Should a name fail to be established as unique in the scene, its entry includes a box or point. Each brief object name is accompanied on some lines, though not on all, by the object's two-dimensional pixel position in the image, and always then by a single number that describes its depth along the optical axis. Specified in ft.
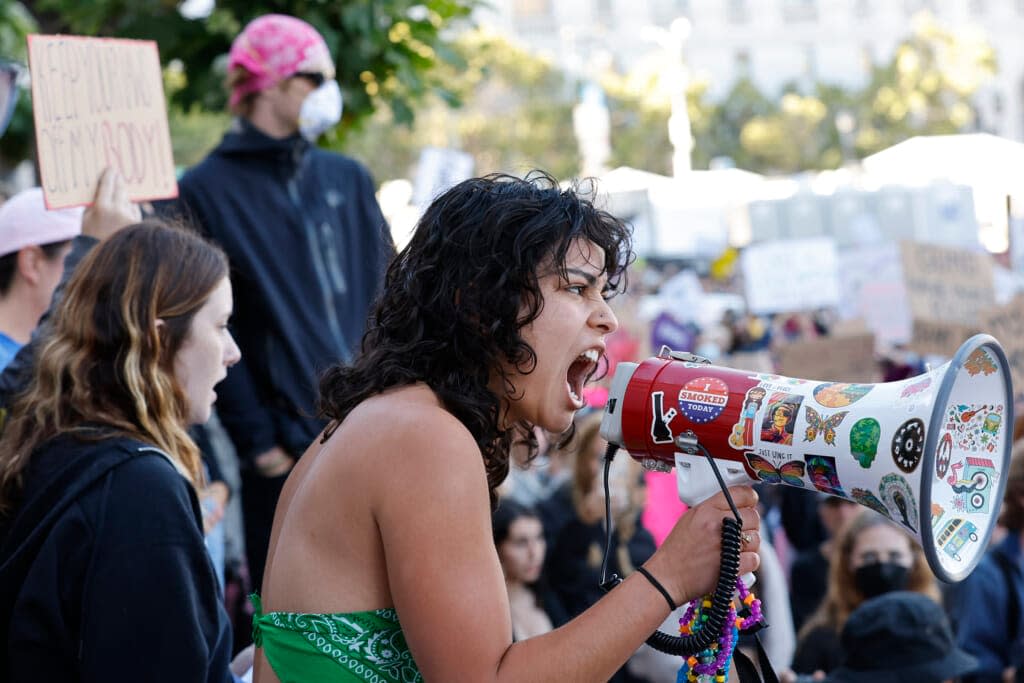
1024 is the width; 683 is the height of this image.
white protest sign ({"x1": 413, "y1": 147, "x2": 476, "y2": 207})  28.50
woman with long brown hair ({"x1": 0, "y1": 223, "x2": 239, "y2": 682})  7.45
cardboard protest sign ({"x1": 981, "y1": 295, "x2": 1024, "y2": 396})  20.83
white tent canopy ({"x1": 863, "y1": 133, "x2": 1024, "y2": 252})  56.18
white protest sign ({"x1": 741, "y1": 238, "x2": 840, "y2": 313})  39.88
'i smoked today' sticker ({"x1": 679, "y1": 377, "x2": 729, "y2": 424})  6.90
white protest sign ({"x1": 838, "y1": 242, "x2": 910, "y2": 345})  31.94
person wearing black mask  14.87
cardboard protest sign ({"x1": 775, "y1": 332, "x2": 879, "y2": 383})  25.29
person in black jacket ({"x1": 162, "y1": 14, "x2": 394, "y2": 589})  13.06
